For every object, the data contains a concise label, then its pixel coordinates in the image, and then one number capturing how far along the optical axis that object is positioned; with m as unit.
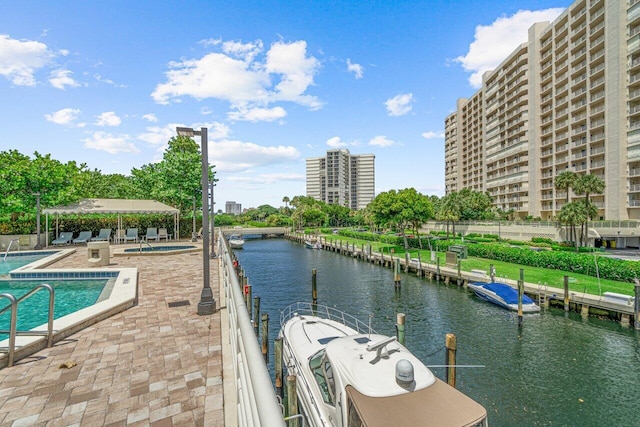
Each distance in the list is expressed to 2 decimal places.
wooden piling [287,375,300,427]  7.72
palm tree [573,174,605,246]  43.38
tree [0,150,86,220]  24.88
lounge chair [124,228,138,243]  28.84
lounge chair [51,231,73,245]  26.47
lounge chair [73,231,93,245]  27.51
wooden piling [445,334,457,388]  10.27
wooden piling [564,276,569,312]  19.07
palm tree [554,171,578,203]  47.81
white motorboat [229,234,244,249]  59.22
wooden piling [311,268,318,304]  22.94
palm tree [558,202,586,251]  41.44
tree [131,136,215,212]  31.81
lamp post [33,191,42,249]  24.41
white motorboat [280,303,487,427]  5.55
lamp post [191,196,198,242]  29.88
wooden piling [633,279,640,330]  16.34
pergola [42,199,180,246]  24.34
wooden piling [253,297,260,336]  14.98
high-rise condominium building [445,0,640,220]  46.03
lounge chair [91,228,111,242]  28.03
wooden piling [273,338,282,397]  10.09
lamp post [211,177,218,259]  21.61
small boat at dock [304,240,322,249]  59.12
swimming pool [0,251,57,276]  17.64
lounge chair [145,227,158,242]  29.29
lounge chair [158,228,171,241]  30.43
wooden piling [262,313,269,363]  12.42
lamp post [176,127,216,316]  8.97
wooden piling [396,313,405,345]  12.27
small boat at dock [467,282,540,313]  19.33
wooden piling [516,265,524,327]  17.97
